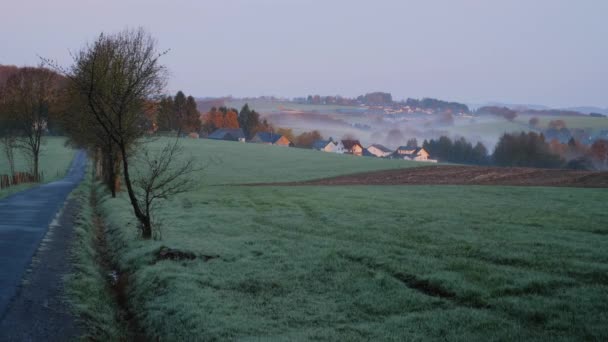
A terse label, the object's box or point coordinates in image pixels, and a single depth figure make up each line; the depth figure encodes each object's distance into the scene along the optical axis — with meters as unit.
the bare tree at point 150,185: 18.42
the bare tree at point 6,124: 52.28
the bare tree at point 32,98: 51.72
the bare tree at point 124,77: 30.94
